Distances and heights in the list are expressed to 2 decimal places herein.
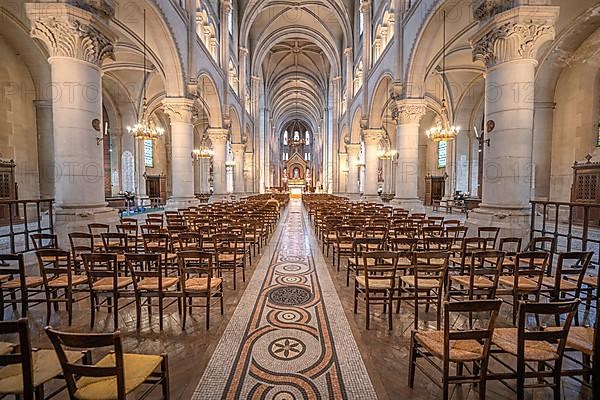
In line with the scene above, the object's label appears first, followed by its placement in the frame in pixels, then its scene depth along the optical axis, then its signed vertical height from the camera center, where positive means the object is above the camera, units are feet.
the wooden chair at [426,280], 11.87 -4.06
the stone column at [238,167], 80.53 +5.67
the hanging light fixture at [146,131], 47.58 +8.94
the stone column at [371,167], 62.85 +4.55
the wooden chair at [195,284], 12.25 -4.07
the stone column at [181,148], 40.57 +5.42
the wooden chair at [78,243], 15.58 -3.80
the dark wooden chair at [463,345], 7.02 -4.08
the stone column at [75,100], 20.57 +6.30
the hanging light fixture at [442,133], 44.32 +8.22
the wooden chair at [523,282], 11.66 -3.87
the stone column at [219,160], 61.31 +5.89
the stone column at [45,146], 42.63 +5.89
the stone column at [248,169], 98.48 +6.18
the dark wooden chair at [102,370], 5.71 -3.95
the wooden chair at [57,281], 12.28 -4.05
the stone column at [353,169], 80.74 +5.38
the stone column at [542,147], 40.88 +5.68
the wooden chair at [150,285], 11.94 -4.09
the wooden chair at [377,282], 12.12 -4.10
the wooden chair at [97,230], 20.57 -3.15
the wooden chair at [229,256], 16.69 -3.95
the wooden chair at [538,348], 6.93 -3.79
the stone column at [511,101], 20.52 +6.26
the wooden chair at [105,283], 12.10 -4.08
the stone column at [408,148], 40.86 +5.56
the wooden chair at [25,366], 5.76 -3.95
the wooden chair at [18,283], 11.59 -4.07
